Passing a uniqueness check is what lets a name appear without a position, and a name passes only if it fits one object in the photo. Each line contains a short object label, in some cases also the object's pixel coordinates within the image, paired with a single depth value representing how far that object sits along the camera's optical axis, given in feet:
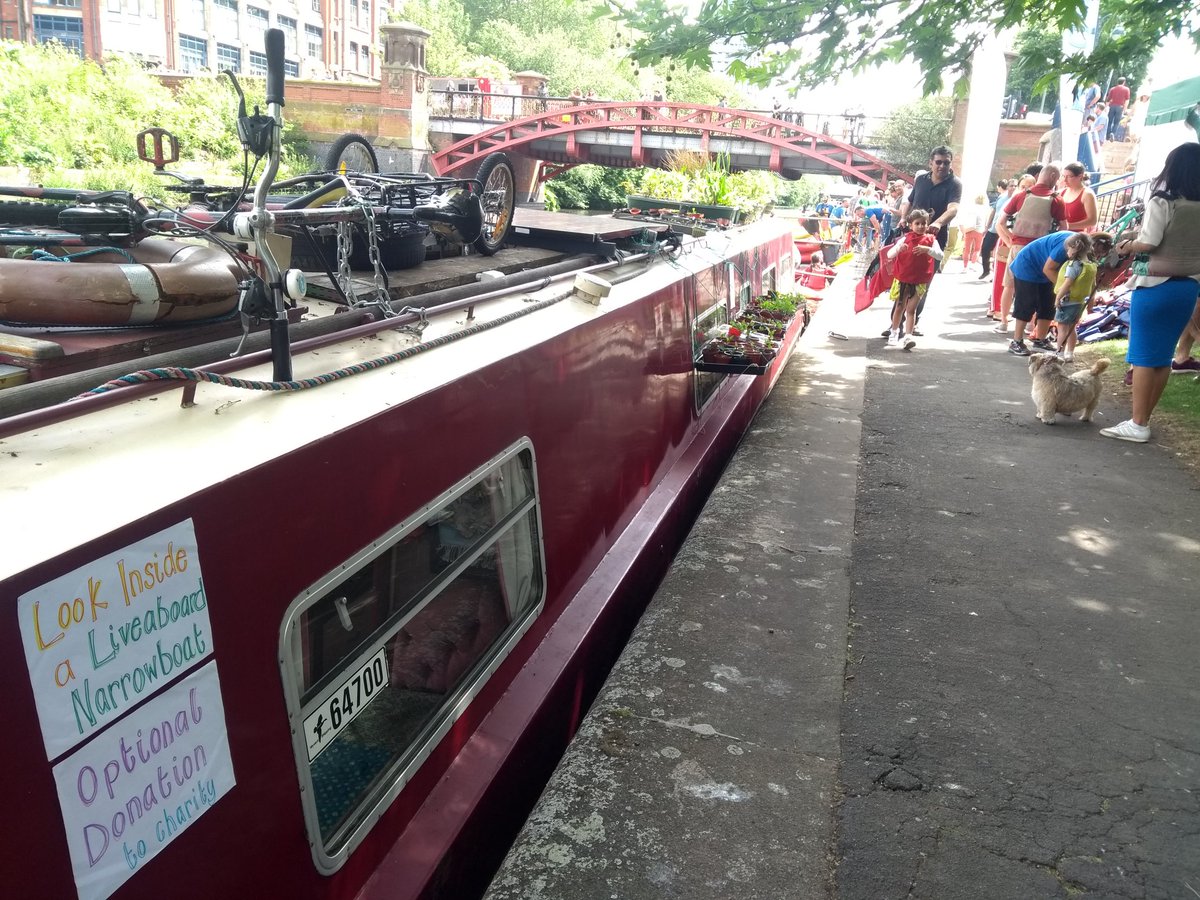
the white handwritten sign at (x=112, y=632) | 3.86
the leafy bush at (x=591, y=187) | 126.31
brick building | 137.18
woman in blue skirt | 18.03
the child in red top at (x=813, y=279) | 40.01
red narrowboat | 4.05
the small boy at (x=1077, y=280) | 25.64
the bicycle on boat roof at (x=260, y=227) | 6.14
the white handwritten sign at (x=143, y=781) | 4.03
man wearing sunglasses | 30.89
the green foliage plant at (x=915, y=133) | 119.03
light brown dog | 21.59
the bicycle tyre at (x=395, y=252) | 10.60
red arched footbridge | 104.01
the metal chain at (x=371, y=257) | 8.25
